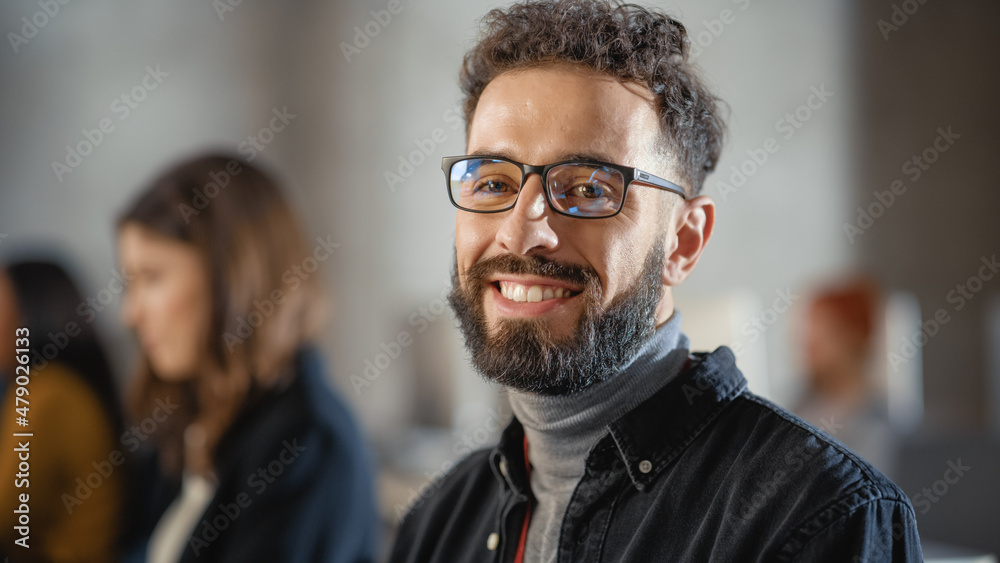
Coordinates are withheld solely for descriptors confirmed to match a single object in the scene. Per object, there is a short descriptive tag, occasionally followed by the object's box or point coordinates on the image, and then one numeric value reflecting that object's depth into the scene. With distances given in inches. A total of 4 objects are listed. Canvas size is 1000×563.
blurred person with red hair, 132.9
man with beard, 44.6
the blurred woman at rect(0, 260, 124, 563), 89.5
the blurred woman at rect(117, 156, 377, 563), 72.3
